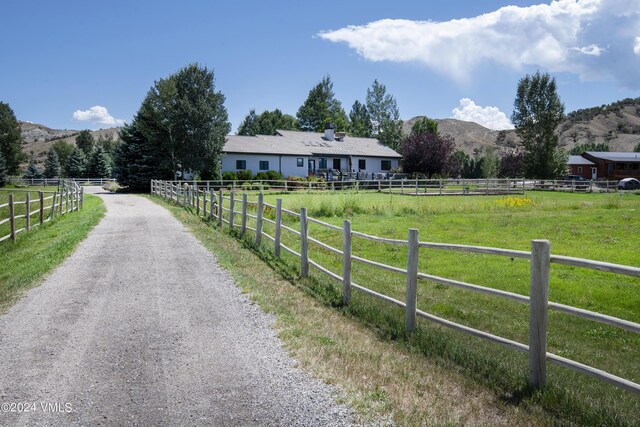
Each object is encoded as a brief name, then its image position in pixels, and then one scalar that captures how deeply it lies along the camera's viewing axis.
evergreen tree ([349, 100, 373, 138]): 85.50
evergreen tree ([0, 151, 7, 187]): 60.49
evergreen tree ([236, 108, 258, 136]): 89.69
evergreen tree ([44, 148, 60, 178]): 85.88
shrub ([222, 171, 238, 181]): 46.55
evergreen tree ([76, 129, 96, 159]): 117.19
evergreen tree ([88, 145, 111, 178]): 72.88
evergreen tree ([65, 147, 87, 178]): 77.06
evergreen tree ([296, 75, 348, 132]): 86.19
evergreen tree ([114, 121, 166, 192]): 46.09
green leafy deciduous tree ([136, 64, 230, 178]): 45.38
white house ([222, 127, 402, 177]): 51.16
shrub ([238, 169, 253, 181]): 47.25
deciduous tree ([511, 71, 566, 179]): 65.38
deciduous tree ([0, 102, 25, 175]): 74.44
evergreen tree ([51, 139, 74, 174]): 114.00
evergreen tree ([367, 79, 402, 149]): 83.50
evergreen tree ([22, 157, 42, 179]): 81.10
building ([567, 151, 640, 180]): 75.31
